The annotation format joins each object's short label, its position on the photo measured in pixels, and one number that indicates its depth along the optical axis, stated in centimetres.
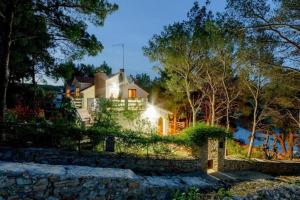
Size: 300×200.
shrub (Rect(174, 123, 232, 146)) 1258
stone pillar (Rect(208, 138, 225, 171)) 1366
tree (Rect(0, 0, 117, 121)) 932
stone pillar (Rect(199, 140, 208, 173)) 1265
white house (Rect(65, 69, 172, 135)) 2031
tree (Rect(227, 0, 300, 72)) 1031
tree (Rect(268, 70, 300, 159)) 1917
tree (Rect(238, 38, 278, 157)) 1217
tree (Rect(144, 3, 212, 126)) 1753
